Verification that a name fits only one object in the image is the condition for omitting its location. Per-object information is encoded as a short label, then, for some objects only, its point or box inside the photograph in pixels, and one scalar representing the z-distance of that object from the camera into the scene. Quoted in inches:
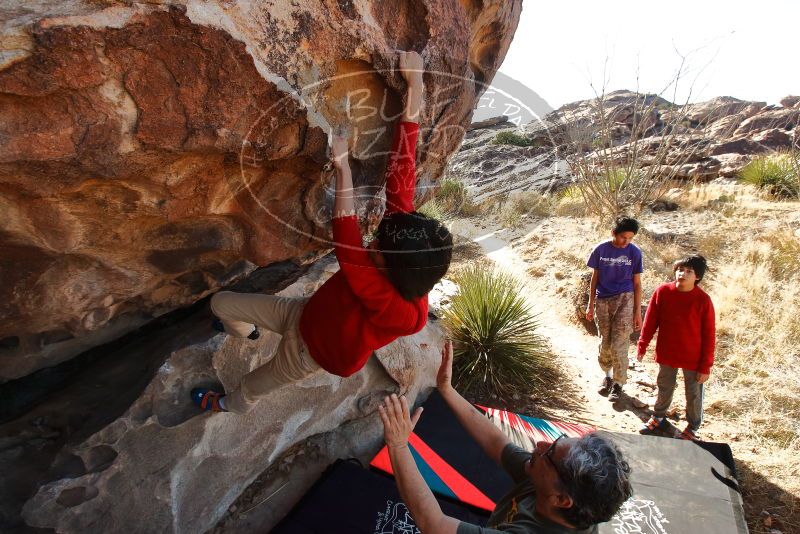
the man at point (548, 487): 62.2
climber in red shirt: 68.2
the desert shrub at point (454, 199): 274.7
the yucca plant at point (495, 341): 197.8
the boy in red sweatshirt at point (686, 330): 145.4
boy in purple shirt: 167.8
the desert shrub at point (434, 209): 273.9
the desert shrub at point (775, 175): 390.9
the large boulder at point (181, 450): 92.0
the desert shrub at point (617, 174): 345.1
